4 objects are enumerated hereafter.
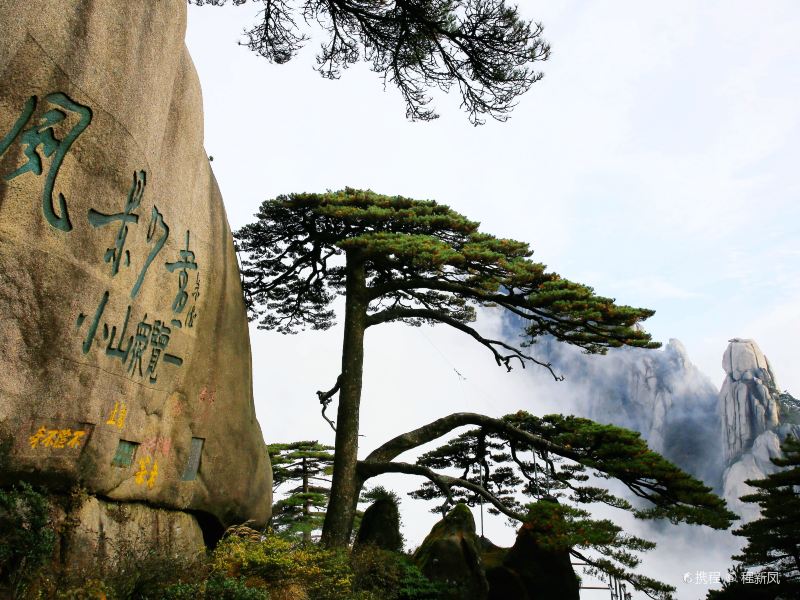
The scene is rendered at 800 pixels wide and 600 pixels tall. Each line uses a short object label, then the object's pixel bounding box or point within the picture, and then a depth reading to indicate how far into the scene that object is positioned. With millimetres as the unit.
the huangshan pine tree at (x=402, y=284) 9508
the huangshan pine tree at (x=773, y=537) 10852
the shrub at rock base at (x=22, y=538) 3877
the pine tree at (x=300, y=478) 14656
